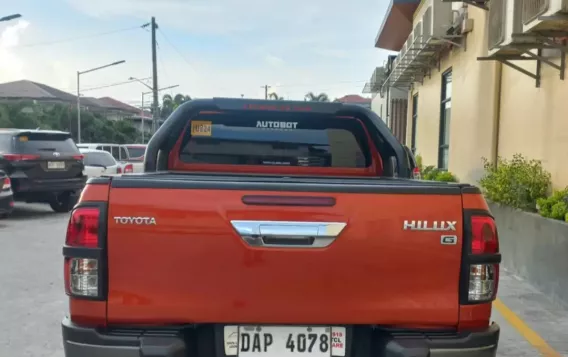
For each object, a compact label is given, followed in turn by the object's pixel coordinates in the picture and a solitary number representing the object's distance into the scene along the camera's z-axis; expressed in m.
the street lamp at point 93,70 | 35.81
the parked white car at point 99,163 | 16.97
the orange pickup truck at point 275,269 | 2.80
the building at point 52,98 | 76.06
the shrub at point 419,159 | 19.17
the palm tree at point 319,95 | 63.43
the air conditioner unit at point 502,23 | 7.61
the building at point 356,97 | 68.85
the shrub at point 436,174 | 13.20
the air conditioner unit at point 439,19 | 13.76
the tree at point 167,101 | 79.06
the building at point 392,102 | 28.79
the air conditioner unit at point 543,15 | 6.25
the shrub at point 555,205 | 6.82
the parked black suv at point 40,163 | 12.39
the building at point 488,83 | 7.74
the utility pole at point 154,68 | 36.63
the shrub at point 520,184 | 8.08
